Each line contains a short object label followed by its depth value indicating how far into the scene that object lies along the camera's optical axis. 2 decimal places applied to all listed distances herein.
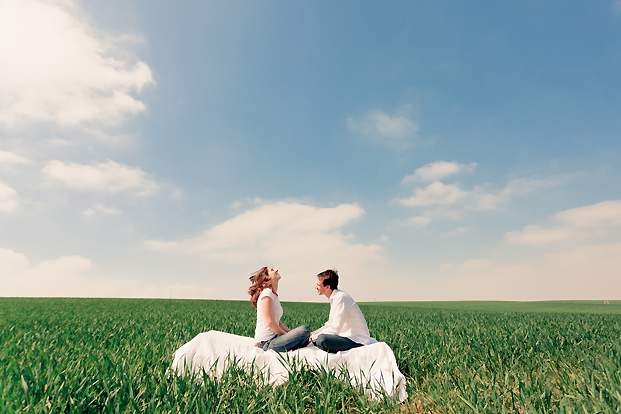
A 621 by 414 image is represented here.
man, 6.06
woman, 6.13
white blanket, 5.32
